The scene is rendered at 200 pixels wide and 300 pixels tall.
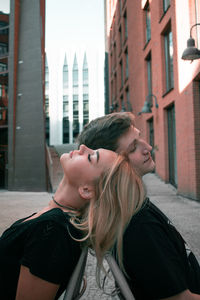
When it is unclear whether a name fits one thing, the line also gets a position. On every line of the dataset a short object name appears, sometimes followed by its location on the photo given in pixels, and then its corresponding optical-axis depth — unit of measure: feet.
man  3.64
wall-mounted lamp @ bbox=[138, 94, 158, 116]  45.80
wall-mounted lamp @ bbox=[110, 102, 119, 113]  94.21
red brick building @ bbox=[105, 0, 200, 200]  33.11
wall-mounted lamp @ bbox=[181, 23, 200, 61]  24.91
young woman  3.80
